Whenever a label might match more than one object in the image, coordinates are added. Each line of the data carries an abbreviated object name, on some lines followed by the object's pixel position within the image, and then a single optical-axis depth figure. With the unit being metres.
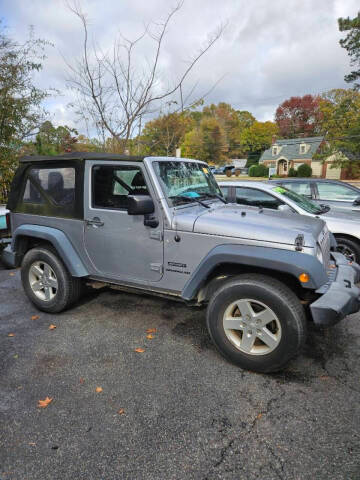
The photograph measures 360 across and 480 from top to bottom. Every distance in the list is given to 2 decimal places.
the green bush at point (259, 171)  49.97
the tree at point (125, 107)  7.35
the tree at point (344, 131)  20.23
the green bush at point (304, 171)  40.53
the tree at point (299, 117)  76.12
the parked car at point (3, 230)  5.80
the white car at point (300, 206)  5.23
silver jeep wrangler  2.58
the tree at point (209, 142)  55.57
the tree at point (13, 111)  6.45
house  47.78
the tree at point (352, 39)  18.70
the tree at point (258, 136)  77.94
